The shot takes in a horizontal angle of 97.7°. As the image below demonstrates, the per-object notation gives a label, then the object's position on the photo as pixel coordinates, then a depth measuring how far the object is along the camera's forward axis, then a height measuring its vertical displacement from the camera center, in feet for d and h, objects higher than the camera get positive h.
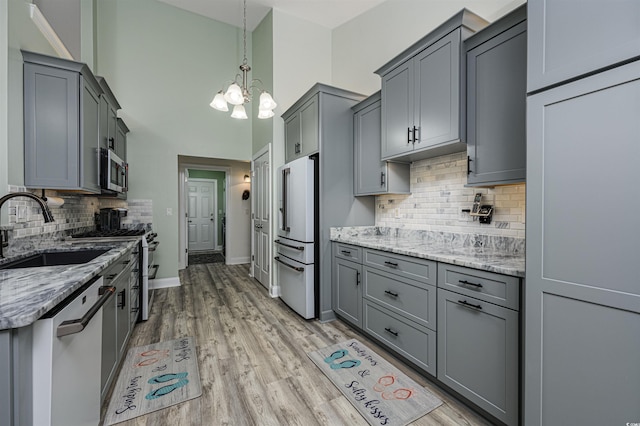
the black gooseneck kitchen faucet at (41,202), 4.76 +0.15
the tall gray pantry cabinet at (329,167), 9.74 +1.59
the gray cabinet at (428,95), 6.38 +3.00
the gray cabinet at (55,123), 6.87 +2.25
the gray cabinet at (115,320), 5.32 -2.40
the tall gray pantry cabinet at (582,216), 3.38 -0.05
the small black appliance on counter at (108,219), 11.33 -0.34
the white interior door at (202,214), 25.59 -0.27
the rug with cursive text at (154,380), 5.59 -3.91
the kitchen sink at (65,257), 6.19 -1.06
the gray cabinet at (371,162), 9.01 +1.70
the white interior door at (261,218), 13.28 -0.37
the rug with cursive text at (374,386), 5.41 -3.88
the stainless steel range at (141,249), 9.27 -1.32
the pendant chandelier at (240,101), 8.46 +3.51
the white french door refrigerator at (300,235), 9.80 -0.88
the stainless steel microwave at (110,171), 8.86 +1.32
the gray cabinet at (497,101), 5.42 +2.30
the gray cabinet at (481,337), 4.68 -2.35
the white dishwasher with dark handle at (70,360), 2.83 -1.78
